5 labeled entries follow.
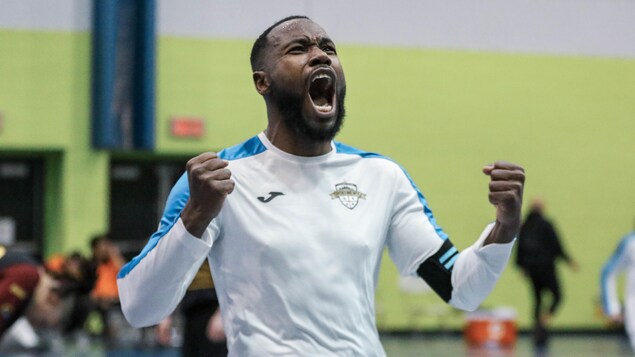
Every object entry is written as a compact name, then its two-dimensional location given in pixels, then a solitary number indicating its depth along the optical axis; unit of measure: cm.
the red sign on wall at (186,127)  1898
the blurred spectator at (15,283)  499
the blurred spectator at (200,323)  698
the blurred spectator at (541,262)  1739
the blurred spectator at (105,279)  1691
